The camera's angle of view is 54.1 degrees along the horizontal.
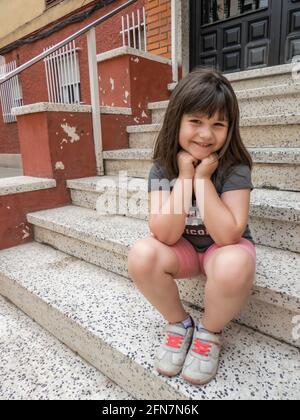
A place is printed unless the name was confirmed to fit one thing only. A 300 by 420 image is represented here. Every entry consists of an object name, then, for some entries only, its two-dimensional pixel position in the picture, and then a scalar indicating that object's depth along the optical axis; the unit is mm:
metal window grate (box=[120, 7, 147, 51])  3107
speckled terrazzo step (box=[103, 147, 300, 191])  1200
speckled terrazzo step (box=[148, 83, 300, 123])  1552
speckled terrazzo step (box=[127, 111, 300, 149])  1382
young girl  712
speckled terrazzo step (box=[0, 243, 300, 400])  706
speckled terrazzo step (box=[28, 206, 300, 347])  815
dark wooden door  2319
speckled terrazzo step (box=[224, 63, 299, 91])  1838
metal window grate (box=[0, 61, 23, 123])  5773
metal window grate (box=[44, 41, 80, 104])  4523
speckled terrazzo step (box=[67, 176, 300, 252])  1018
